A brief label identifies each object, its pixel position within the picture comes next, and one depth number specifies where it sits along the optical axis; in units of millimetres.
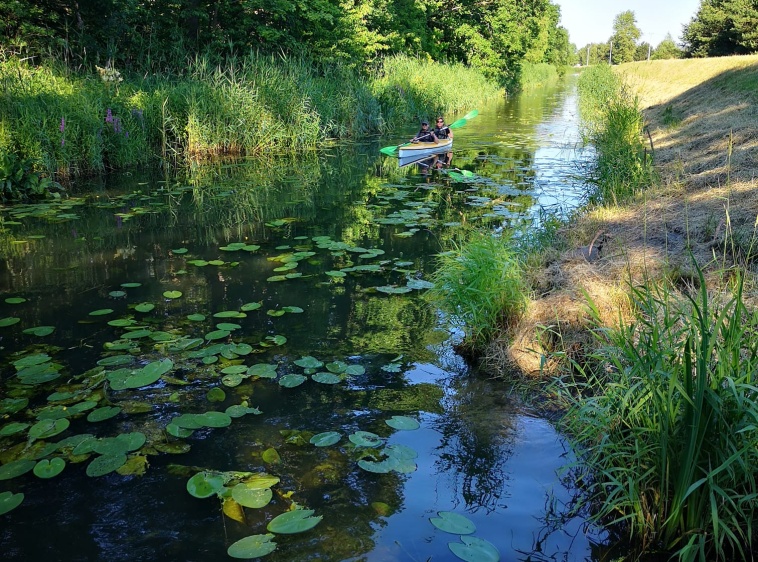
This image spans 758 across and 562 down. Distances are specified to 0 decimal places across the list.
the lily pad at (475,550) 2367
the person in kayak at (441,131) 12977
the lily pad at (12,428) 3125
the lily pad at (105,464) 2857
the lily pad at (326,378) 3818
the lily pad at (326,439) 3145
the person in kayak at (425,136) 12570
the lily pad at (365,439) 3150
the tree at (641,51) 75781
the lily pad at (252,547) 2377
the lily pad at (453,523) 2545
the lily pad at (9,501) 2604
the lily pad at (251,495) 2648
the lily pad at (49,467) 2822
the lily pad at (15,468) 2811
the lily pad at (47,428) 3113
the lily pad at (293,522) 2504
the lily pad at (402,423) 3342
